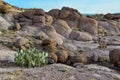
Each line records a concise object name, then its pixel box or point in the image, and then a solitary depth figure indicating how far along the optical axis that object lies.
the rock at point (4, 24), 8.48
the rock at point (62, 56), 6.17
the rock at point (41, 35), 7.88
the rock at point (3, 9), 9.24
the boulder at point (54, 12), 9.37
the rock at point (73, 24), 9.09
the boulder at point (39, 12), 8.97
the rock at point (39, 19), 8.75
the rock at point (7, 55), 6.06
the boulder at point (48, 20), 8.86
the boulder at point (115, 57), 6.02
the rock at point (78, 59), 6.07
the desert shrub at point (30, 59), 5.60
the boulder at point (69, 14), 9.35
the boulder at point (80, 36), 8.31
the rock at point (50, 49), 6.64
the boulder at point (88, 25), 8.89
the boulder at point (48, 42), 6.97
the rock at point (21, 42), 6.86
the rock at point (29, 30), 8.18
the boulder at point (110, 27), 9.21
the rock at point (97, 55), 6.45
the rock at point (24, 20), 8.90
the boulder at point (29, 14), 8.97
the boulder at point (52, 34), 7.90
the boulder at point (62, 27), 8.54
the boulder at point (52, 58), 5.97
